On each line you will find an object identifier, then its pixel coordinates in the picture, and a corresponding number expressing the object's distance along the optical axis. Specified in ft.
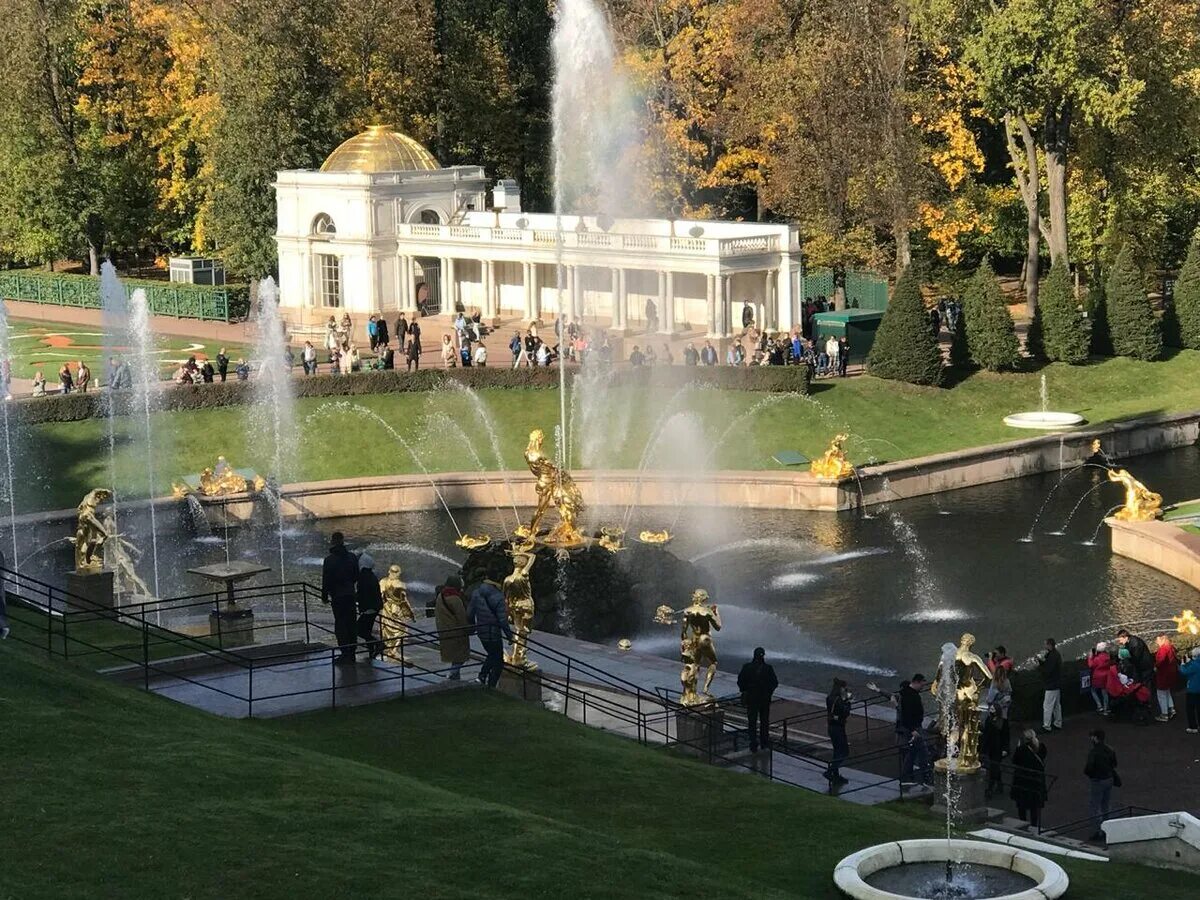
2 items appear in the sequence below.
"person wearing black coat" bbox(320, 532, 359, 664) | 97.60
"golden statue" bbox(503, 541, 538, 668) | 105.09
